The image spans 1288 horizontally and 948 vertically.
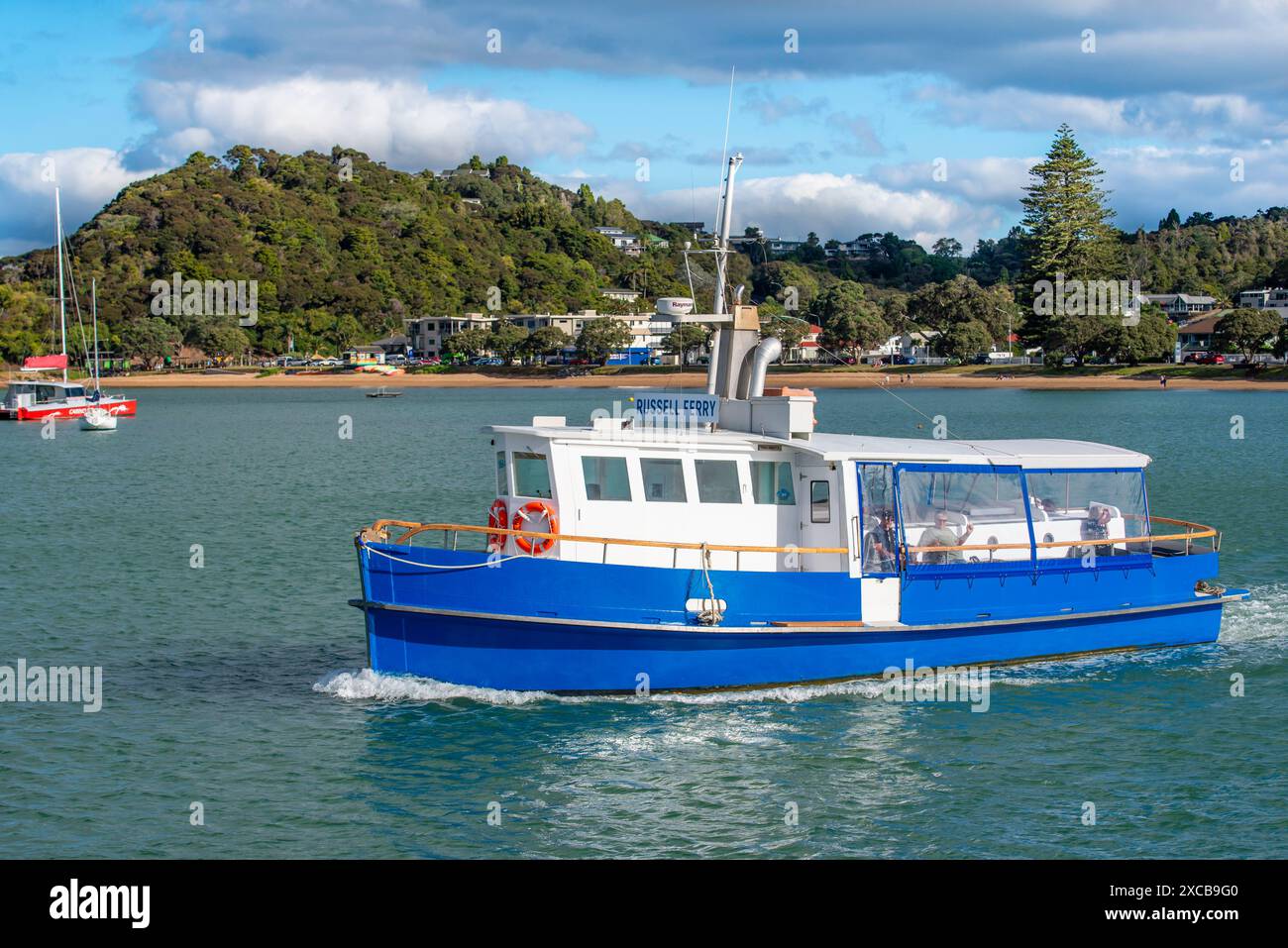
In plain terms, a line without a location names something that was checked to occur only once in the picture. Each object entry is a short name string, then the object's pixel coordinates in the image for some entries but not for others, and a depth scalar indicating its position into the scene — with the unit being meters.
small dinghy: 86.44
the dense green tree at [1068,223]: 132.50
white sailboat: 86.44
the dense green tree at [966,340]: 135.38
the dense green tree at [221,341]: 171.00
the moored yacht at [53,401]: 95.69
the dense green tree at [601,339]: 152.38
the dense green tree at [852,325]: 143.12
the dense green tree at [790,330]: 143.00
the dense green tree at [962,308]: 145.12
